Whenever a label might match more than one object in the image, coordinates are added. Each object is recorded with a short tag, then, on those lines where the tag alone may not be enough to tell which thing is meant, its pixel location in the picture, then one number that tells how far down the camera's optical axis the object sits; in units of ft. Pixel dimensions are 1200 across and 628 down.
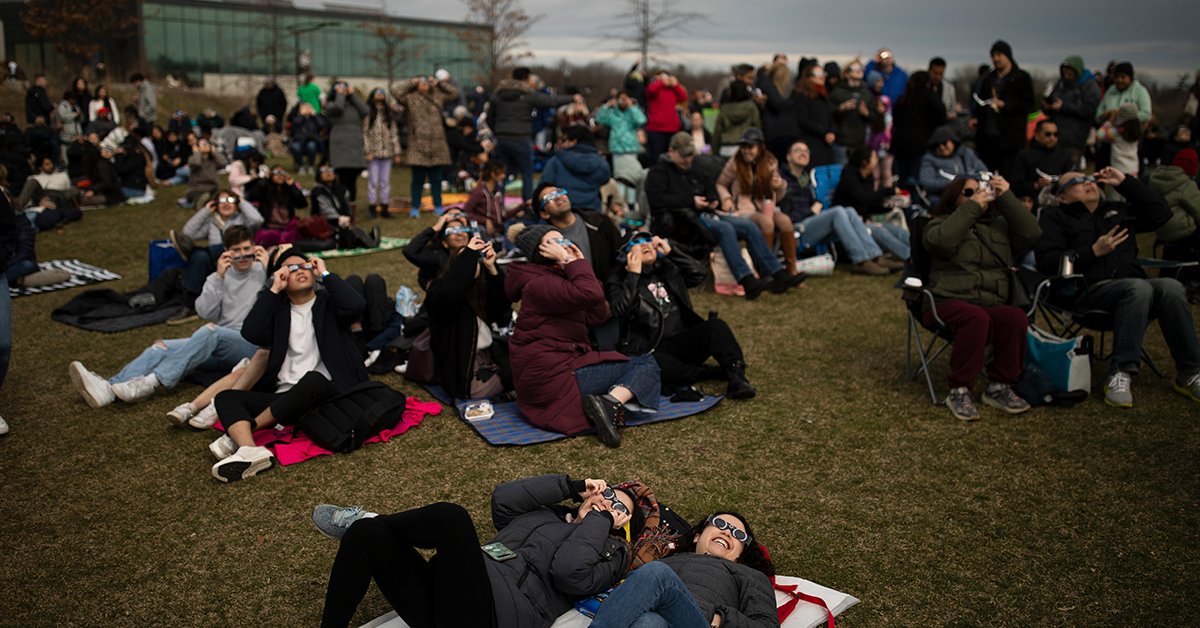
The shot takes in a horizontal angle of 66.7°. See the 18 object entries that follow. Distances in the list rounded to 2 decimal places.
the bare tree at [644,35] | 85.35
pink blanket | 17.85
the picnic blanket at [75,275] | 32.41
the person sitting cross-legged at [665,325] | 21.39
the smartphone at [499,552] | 11.68
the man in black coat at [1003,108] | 39.04
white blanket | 11.90
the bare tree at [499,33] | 107.76
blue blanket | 18.75
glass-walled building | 132.67
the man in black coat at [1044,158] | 33.65
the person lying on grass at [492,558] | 10.77
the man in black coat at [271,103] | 78.18
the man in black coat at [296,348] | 18.04
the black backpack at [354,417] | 18.13
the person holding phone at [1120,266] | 20.80
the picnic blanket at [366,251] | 38.09
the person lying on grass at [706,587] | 10.39
